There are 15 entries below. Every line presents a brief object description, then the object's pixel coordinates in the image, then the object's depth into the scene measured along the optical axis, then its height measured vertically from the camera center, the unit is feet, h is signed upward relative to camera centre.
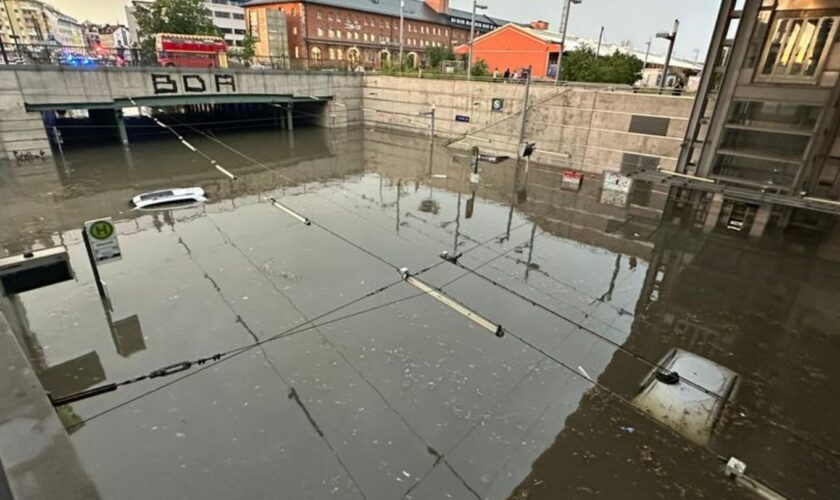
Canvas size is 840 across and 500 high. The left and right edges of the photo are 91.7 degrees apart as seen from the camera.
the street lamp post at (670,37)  56.08 +6.96
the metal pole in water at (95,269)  26.21 -12.63
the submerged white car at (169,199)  46.57 -14.10
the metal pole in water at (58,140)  71.51 -12.90
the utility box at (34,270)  23.92 -11.75
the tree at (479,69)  107.36 +3.40
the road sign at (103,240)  26.21 -10.62
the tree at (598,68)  100.17 +4.95
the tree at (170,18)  143.43 +16.58
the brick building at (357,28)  186.91 +23.43
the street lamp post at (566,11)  83.48 +14.61
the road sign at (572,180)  58.39 -12.38
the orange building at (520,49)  129.18 +10.80
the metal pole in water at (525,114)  69.46 -4.81
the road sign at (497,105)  80.74 -3.87
